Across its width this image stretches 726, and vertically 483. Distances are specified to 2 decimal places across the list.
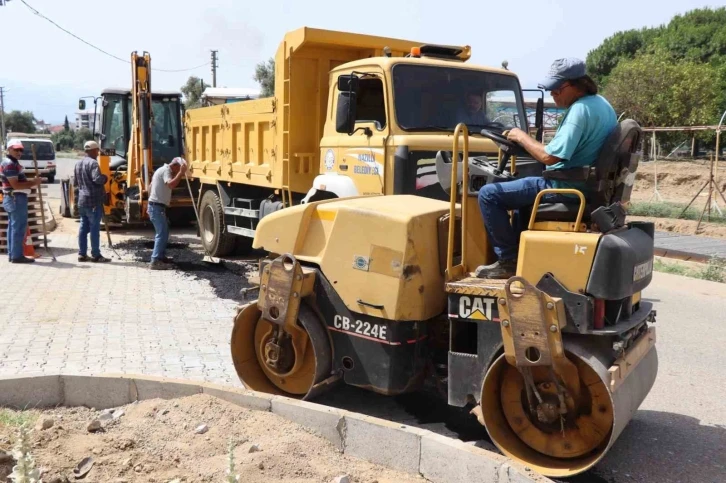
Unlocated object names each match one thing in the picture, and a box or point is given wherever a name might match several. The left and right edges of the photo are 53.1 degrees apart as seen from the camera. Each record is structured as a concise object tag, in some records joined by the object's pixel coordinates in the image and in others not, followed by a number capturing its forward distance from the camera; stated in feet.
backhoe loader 43.68
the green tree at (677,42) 155.43
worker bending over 34.09
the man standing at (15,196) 34.68
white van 103.35
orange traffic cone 36.82
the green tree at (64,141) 279.08
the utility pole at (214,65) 167.32
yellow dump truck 23.31
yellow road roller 12.71
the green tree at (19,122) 282.66
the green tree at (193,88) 156.40
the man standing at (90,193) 35.17
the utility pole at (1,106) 198.36
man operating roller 13.41
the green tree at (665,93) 109.40
